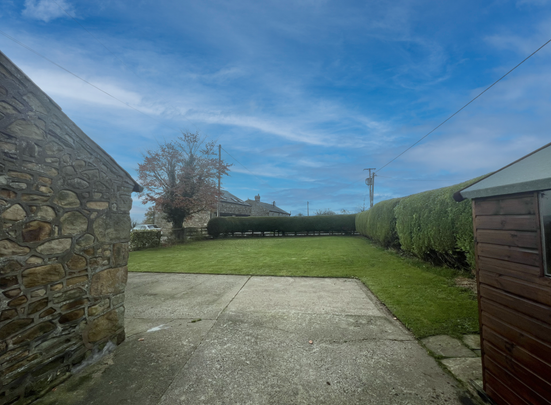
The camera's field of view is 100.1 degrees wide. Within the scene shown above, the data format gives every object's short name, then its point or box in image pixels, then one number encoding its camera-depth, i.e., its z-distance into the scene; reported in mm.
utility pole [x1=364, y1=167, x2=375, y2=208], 30734
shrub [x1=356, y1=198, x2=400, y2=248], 10802
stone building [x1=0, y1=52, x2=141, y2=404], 2051
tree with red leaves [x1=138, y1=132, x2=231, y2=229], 16906
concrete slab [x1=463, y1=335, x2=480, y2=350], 2892
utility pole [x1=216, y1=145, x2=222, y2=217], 22362
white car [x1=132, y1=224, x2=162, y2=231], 26438
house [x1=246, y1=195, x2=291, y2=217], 41750
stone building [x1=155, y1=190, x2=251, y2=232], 27141
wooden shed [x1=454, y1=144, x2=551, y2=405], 1570
